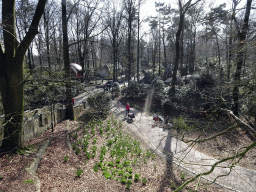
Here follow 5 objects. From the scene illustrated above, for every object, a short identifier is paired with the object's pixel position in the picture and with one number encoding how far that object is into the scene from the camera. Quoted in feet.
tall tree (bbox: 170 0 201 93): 42.03
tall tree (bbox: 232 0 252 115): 26.89
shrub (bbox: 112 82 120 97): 65.25
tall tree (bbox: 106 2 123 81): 73.82
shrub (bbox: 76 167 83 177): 17.42
